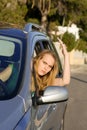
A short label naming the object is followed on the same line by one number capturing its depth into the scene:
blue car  2.18
